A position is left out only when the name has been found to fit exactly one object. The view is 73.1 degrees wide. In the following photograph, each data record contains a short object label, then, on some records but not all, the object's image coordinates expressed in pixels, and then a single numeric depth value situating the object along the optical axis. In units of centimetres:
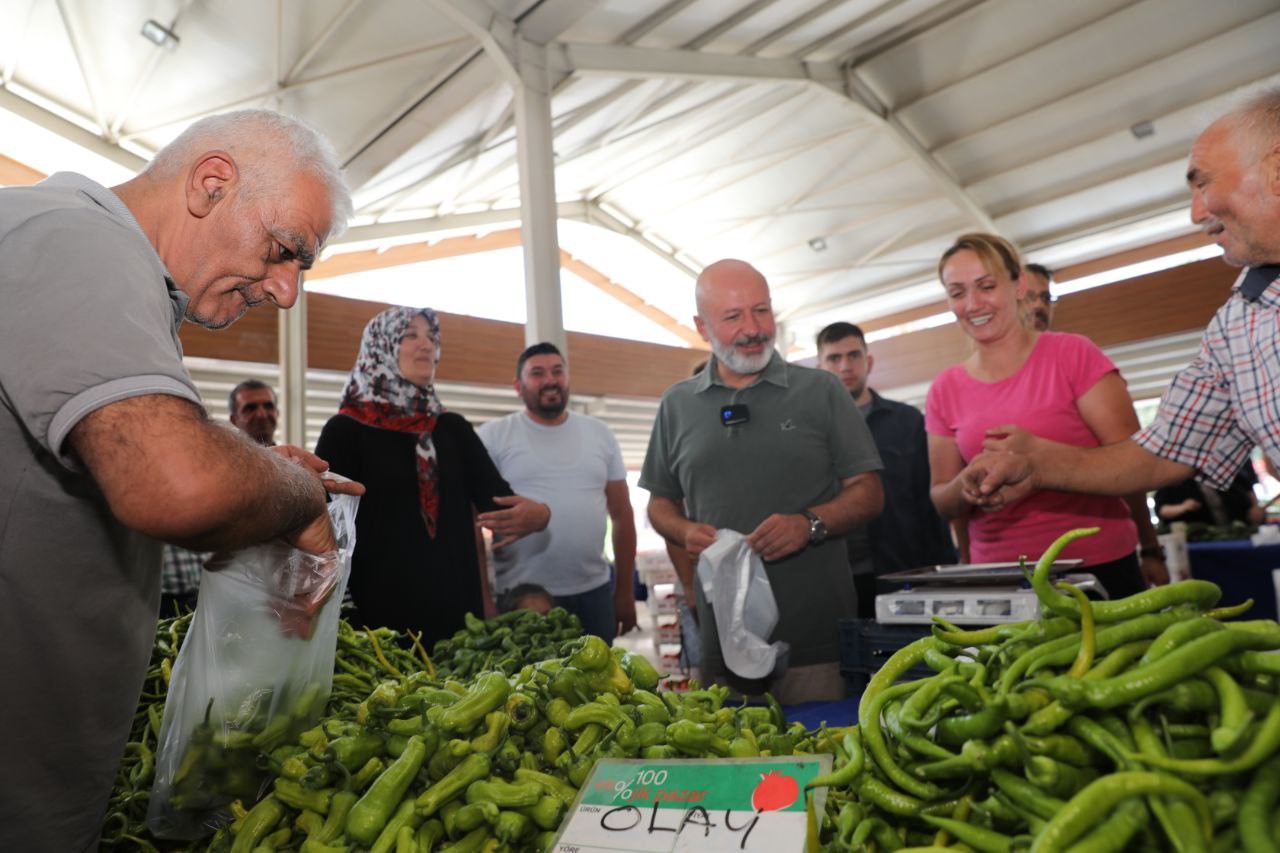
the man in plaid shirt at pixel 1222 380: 168
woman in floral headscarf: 285
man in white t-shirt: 387
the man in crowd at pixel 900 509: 377
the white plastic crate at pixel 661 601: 936
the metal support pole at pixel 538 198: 609
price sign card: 81
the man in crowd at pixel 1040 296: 329
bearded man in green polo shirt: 254
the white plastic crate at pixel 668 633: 782
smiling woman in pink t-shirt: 242
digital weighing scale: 163
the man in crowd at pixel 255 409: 420
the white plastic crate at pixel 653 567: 1052
